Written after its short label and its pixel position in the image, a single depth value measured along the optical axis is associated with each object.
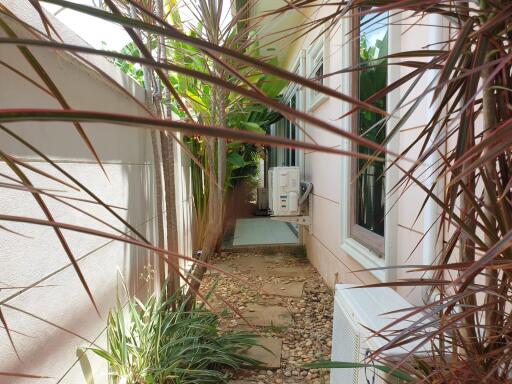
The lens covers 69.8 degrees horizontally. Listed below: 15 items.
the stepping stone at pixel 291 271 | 4.26
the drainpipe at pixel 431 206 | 1.51
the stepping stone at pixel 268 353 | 2.28
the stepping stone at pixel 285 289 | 3.56
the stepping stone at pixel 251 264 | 4.47
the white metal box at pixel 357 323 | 1.20
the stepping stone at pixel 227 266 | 4.45
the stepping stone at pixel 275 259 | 4.87
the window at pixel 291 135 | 5.76
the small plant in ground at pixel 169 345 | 1.76
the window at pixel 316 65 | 3.90
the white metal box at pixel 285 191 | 4.48
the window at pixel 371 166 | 2.39
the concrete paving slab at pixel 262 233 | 5.63
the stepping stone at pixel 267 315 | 2.88
